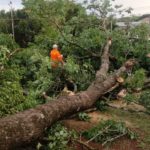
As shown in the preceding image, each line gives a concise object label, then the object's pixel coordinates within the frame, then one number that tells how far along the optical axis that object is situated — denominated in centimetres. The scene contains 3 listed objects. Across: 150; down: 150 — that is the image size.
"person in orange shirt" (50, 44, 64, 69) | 796
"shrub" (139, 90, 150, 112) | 693
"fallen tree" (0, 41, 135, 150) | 418
